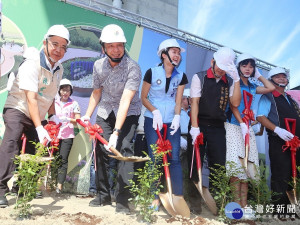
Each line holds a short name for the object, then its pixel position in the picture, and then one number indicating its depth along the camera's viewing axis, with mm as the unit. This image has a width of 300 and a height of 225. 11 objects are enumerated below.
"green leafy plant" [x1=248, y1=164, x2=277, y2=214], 2916
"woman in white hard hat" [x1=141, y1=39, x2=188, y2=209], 2873
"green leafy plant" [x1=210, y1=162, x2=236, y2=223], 2600
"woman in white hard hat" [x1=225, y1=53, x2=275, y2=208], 2880
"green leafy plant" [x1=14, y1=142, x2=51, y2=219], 2152
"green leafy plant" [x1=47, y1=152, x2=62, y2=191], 3826
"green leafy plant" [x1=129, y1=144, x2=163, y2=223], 2314
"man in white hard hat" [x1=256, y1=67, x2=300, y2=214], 3277
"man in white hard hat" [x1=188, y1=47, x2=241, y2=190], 3020
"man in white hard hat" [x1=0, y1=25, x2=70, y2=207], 2494
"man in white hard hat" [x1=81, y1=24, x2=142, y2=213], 2622
